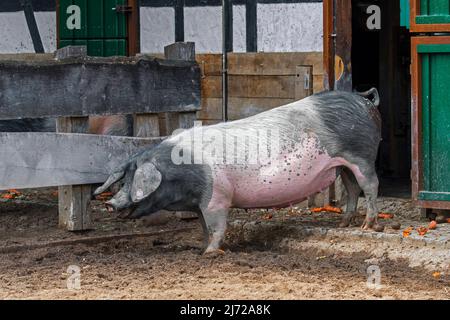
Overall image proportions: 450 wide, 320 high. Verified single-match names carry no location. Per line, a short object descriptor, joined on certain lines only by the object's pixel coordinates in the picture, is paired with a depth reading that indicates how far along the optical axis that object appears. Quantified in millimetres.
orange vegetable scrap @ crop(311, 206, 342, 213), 15012
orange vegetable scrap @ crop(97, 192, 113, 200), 16495
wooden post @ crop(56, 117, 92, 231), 13505
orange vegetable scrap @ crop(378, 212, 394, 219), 14386
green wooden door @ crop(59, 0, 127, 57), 18547
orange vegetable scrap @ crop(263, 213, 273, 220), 14629
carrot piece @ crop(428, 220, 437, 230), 13397
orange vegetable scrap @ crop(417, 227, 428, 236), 12948
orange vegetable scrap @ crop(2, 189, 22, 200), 17087
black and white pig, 12380
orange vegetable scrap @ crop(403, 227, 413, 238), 12774
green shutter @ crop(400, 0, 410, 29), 14942
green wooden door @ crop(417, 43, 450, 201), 13887
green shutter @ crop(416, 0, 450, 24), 13841
